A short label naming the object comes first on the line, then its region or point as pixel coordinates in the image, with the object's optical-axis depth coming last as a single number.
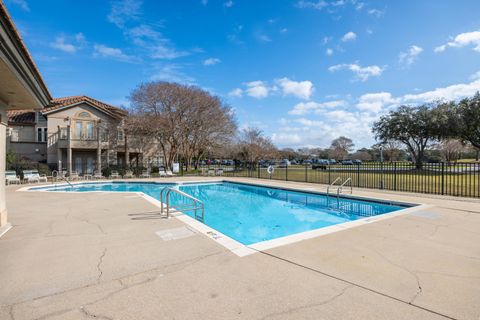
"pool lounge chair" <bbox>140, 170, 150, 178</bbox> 23.45
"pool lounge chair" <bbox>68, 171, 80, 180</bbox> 20.72
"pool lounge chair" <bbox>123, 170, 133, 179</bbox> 23.47
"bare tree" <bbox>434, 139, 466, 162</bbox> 53.22
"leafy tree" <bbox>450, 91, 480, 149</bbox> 25.10
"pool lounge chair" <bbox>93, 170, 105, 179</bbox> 21.98
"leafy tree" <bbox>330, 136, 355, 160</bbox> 67.56
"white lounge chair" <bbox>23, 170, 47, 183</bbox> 18.28
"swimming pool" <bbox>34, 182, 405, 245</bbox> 8.23
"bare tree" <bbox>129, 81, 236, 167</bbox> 24.83
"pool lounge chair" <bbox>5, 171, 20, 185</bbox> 16.73
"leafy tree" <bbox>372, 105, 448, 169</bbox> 27.45
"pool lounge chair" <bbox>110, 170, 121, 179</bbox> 22.89
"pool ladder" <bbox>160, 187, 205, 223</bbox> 6.82
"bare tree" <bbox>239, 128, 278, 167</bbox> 34.45
